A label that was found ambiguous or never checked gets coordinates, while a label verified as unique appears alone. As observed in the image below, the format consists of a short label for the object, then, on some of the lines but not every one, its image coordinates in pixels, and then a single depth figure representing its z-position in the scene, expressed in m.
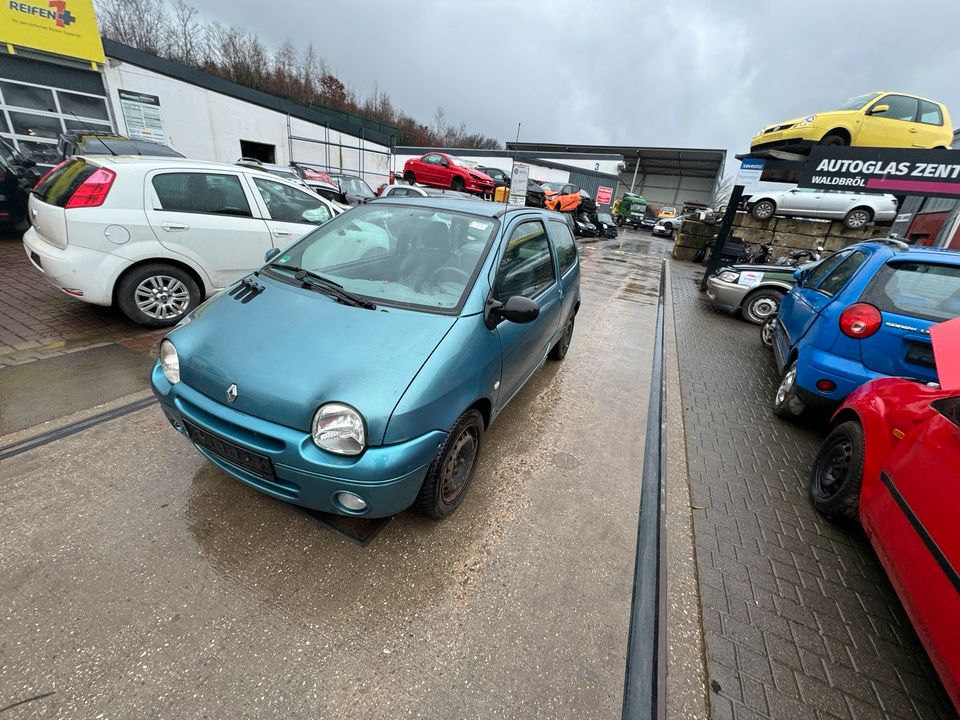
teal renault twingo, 1.81
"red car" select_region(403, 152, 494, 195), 17.47
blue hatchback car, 3.11
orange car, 18.22
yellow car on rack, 9.97
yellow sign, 11.61
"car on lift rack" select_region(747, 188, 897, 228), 12.26
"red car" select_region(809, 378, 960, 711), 1.56
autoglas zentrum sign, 7.94
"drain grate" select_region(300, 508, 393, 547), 2.22
